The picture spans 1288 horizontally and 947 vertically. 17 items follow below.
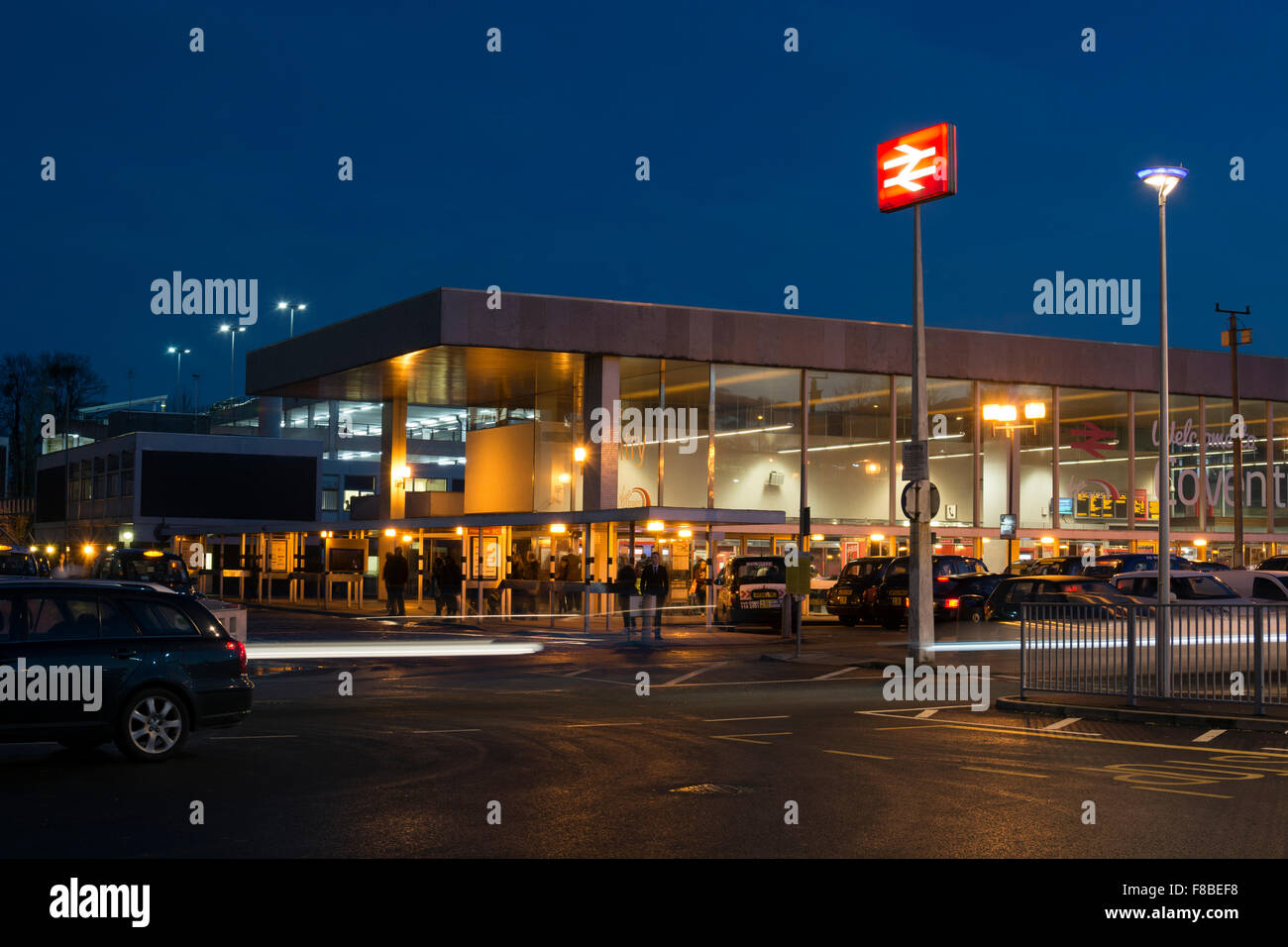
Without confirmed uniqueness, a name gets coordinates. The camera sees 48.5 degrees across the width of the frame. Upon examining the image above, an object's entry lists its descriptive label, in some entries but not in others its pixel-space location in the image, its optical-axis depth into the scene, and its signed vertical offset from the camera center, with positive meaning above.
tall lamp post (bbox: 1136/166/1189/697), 19.20 +2.84
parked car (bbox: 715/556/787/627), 34.06 -1.09
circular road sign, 23.09 +0.76
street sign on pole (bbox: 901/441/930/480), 23.39 +1.37
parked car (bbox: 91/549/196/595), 36.38 -0.49
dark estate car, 11.76 -1.02
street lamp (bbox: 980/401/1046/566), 49.41 +4.42
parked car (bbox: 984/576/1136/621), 24.17 -0.83
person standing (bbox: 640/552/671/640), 31.64 -0.80
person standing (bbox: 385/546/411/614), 37.56 -0.85
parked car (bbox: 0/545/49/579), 33.12 -0.35
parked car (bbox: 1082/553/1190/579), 35.16 -0.47
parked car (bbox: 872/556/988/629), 34.91 -1.08
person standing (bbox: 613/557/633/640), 32.12 -0.95
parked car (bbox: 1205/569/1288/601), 27.80 -0.75
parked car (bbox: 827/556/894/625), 37.23 -1.13
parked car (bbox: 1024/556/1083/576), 37.59 -0.58
